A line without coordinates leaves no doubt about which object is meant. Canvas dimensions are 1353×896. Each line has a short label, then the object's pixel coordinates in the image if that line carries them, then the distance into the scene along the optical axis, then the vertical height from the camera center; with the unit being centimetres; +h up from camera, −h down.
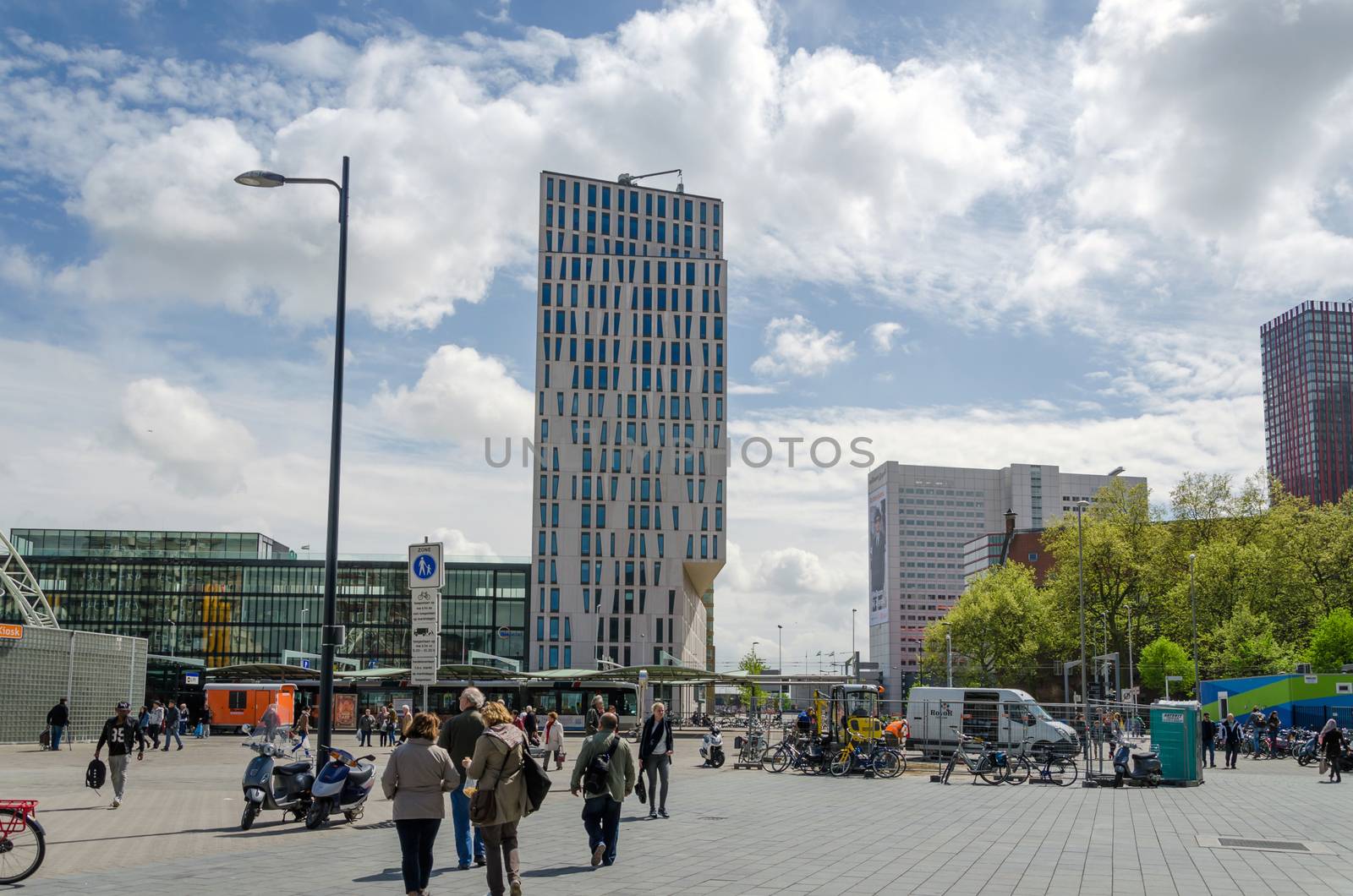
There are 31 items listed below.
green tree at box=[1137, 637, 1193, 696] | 6144 -263
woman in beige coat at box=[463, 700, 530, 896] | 976 -146
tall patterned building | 10144 +1383
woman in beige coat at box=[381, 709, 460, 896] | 949 -150
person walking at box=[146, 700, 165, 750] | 4122 -399
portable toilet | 2636 -283
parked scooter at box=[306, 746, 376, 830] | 1581 -239
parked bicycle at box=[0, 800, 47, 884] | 1107 -220
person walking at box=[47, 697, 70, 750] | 3478 -324
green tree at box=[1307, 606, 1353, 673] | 5084 -125
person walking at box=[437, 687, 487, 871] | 1124 -115
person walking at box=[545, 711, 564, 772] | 2425 -259
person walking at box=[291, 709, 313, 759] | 2846 -283
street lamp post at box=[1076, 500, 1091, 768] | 4644 +249
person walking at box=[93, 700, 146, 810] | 1842 -213
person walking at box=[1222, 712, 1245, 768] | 3609 -382
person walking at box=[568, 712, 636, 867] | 1249 -189
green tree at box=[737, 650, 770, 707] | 16838 -792
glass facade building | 9569 +45
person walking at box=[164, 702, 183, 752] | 4144 -398
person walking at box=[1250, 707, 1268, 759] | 4162 -409
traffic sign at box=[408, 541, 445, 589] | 1502 +52
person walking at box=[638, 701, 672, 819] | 1739 -207
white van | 3525 -319
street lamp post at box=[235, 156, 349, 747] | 1656 +177
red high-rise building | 19700 +2156
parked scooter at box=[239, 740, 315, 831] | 1599 -239
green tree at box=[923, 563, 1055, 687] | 7975 -118
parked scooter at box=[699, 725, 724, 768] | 3372 -395
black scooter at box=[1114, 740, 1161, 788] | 2606 -339
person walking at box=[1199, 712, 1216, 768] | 3678 -376
